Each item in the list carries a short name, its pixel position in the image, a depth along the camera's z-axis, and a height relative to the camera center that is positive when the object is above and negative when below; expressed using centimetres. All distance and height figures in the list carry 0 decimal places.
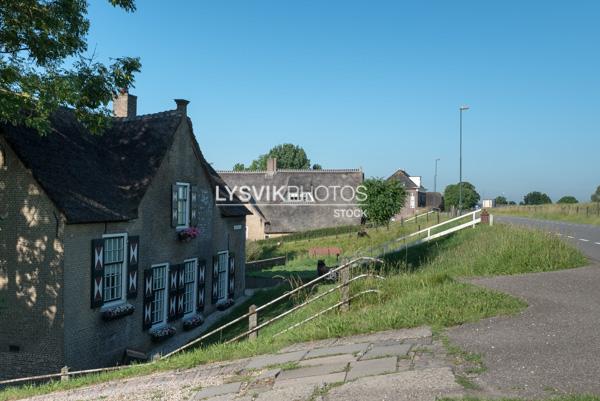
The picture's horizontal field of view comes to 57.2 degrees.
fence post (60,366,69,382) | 1099 -336
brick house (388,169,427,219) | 7138 +251
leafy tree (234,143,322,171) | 9919 +964
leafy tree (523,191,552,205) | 11481 +371
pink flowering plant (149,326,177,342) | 1717 -396
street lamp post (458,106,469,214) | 3566 +375
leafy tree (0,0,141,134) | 1155 +323
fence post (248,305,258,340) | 1157 -229
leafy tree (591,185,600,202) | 7890 +321
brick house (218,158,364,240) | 5053 +124
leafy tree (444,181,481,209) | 9381 +330
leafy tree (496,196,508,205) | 11321 +303
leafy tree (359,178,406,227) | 3800 +100
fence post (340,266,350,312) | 1112 -167
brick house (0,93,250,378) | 1372 -96
